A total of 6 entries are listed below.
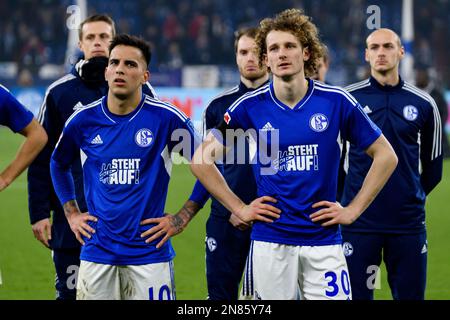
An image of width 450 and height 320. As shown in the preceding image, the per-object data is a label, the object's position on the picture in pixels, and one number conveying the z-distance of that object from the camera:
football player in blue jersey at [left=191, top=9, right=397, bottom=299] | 9.91
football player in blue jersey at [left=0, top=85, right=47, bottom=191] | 10.73
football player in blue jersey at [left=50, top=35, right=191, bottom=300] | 10.12
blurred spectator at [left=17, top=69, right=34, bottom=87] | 48.94
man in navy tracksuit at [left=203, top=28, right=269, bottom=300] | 13.35
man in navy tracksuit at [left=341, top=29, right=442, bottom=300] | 13.08
